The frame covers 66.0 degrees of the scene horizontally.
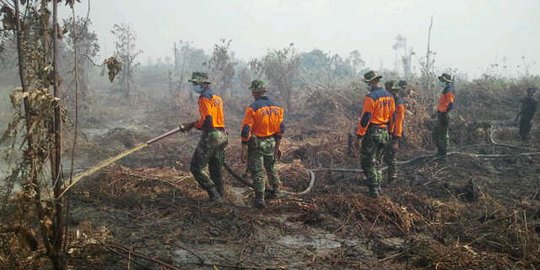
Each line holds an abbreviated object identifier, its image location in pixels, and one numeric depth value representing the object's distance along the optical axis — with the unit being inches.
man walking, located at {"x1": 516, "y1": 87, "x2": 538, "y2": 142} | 410.9
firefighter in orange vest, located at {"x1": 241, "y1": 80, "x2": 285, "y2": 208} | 229.0
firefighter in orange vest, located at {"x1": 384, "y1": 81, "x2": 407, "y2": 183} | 292.0
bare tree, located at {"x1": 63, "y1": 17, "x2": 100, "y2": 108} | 696.1
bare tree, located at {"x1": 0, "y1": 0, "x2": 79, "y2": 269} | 111.0
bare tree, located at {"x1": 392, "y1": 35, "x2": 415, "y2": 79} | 1376.6
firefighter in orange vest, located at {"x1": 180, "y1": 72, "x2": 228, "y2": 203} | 227.3
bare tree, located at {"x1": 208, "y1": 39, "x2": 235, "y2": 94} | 796.0
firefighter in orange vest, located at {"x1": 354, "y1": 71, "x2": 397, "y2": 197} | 248.5
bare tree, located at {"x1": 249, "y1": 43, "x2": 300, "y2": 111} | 711.1
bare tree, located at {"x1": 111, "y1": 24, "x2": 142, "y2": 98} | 844.1
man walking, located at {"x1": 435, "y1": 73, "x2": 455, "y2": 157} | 343.9
